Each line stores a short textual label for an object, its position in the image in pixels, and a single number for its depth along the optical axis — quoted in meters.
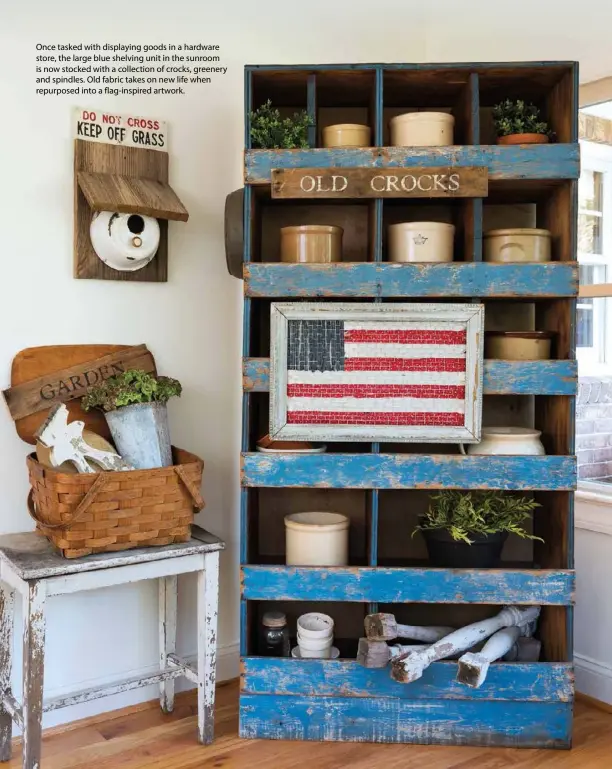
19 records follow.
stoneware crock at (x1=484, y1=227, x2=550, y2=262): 2.17
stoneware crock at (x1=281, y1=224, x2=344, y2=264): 2.17
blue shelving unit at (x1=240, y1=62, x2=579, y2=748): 2.11
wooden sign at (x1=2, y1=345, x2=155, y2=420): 2.18
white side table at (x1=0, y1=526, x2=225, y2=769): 1.88
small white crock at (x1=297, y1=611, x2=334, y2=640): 2.19
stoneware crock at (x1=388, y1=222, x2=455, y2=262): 2.16
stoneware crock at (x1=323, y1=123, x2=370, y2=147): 2.19
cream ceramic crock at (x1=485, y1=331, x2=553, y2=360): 2.17
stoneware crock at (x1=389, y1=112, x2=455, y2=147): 2.16
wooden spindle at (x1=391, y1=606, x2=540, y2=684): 2.02
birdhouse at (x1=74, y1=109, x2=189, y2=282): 2.26
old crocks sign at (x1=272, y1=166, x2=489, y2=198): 2.10
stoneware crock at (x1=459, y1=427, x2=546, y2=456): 2.16
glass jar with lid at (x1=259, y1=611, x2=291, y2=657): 2.24
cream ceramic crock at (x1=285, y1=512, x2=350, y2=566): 2.19
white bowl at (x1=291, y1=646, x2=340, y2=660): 2.19
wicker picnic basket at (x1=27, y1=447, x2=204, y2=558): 1.92
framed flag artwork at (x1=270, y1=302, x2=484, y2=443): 2.13
